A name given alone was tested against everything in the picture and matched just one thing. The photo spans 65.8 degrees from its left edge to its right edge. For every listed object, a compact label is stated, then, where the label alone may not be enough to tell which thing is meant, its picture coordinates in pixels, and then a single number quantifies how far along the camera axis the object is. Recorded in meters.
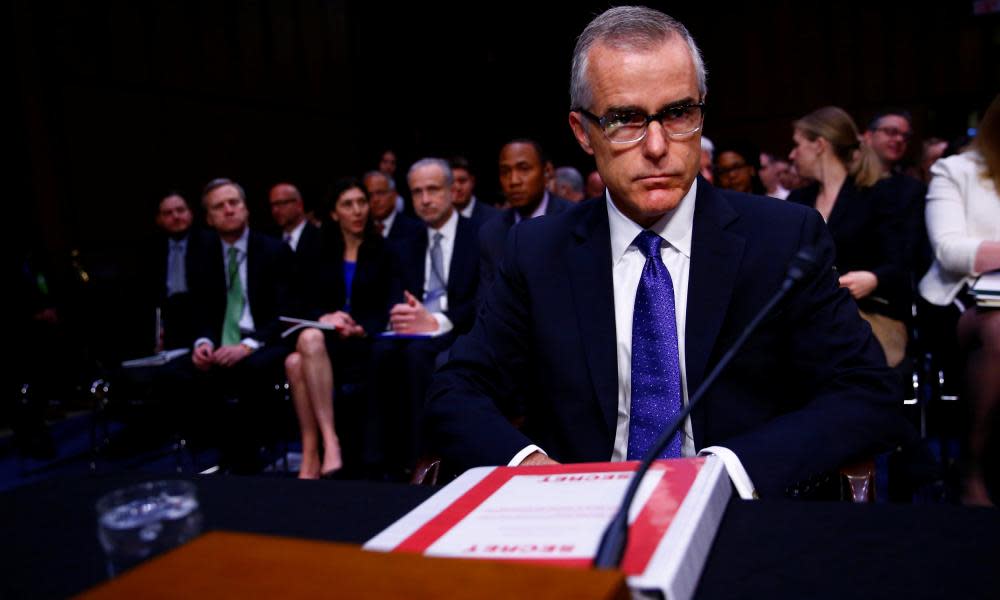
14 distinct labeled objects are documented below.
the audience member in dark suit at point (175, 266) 4.41
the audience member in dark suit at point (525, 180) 3.96
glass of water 0.72
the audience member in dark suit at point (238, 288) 4.07
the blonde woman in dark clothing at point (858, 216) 2.96
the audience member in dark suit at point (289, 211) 6.09
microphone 0.62
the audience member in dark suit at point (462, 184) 5.70
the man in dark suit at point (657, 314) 1.36
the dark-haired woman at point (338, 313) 3.85
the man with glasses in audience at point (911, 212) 3.08
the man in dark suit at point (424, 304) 3.71
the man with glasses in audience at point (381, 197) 5.75
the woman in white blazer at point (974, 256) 2.47
